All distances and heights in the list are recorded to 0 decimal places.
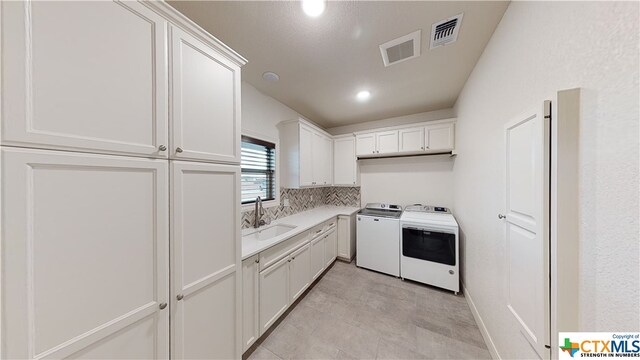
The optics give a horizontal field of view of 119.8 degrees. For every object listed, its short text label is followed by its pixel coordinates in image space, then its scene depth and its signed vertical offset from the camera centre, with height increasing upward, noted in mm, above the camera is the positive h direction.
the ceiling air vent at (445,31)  1368 +1168
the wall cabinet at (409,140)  2779 +640
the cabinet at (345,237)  3073 -975
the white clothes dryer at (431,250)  2316 -940
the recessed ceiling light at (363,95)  2480 +1165
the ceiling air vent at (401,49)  1537 +1170
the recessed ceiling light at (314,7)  1213 +1162
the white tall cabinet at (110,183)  601 -14
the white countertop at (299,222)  1568 -571
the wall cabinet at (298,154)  2758 +391
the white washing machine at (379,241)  2693 -946
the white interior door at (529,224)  782 -226
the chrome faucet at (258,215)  2264 -443
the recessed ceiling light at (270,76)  2055 +1177
